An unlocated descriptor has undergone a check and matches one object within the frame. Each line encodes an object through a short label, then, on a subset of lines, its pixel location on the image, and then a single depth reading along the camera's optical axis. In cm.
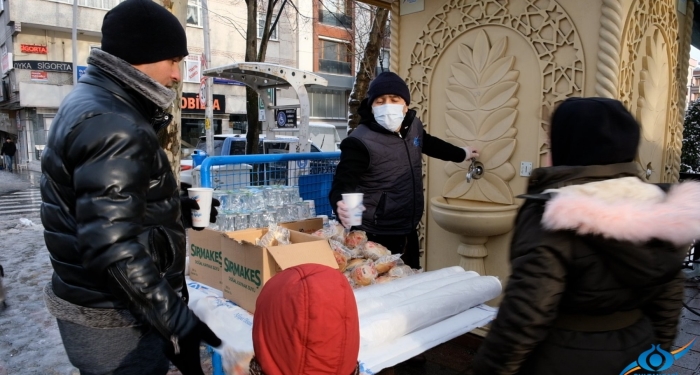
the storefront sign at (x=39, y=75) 2139
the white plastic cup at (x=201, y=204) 216
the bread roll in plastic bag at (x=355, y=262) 270
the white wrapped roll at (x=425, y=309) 206
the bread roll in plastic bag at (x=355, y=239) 285
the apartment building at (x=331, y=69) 2773
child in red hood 139
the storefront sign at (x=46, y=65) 2101
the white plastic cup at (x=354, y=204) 262
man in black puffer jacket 141
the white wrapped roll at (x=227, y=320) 201
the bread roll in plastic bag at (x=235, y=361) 190
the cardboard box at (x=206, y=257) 260
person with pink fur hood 133
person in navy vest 309
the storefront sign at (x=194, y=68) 1305
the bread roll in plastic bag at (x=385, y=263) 274
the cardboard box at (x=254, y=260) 218
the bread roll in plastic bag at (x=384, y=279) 265
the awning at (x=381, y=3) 467
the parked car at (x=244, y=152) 359
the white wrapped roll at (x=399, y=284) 240
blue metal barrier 335
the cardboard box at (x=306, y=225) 287
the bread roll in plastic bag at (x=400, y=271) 275
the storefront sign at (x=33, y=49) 2139
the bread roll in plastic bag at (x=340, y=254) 260
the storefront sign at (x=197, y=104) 2317
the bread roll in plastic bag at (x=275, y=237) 246
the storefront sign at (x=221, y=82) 2404
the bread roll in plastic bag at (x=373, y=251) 280
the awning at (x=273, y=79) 831
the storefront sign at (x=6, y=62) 2209
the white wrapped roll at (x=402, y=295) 223
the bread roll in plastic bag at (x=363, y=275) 262
